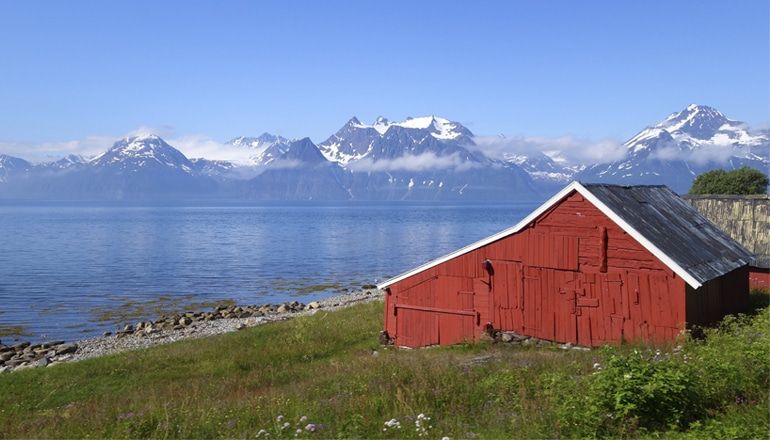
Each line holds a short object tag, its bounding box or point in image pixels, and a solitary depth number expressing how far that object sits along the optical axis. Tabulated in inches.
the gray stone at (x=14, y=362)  1292.1
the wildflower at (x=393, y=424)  423.5
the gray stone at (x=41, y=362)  1239.1
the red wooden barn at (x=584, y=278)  844.0
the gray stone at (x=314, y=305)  1919.3
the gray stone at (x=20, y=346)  1439.5
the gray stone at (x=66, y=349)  1373.0
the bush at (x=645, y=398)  392.5
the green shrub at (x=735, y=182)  2935.5
